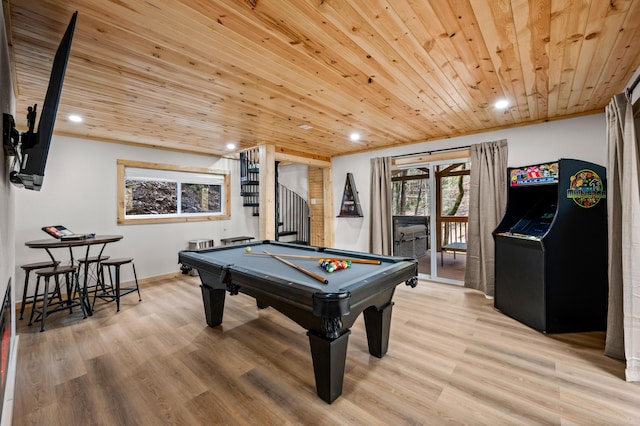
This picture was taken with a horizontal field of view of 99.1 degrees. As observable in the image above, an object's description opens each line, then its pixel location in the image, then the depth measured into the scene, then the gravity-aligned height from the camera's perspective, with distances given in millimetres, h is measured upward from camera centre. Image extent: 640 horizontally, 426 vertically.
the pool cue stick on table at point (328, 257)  2580 -467
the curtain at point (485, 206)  3879 +86
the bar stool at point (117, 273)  3514 -767
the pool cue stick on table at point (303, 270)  1968 -475
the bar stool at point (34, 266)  3208 -627
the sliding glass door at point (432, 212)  4707 +3
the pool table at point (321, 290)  1707 -546
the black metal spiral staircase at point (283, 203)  5949 +231
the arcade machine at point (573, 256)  2779 -459
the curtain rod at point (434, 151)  4296 +1019
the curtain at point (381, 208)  4969 +81
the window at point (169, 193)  4711 +399
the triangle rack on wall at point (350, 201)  5391 +228
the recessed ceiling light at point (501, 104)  2994 +1215
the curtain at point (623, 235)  2086 -195
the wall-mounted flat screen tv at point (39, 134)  1548 +497
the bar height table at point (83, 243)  3003 -329
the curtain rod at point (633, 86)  2018 +961
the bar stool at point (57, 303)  2981 -1059
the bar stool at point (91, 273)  4145 -908
